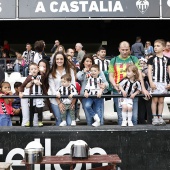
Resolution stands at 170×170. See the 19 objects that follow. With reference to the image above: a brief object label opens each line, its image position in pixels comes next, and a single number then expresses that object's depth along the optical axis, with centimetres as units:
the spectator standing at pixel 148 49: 1405
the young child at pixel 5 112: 649
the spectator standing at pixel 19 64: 1301
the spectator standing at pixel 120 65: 641
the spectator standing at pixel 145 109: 710
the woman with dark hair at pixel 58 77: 630
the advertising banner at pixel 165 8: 1417
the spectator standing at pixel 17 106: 699
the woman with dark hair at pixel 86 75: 641
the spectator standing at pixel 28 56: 1251
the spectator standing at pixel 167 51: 1151
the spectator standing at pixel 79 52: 1127
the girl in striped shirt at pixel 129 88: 606
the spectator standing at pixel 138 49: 1379
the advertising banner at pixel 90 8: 1423
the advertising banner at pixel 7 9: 1434
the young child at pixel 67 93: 623
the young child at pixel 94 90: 632
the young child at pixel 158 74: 618
